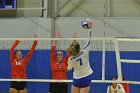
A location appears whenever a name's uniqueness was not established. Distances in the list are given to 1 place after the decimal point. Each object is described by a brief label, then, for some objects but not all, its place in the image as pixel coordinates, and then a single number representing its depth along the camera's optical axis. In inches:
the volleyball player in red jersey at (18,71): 479.1
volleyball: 345.7
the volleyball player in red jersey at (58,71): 461.6
